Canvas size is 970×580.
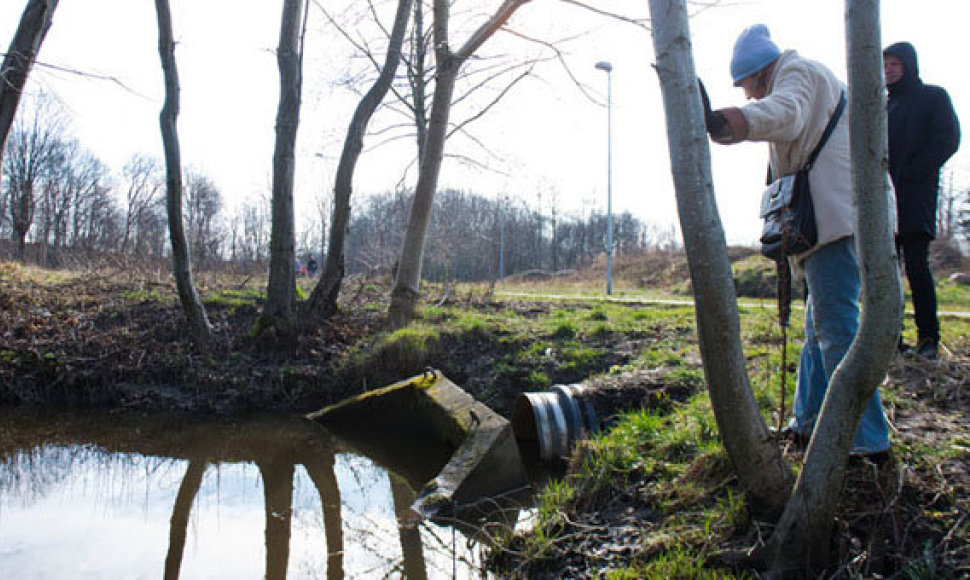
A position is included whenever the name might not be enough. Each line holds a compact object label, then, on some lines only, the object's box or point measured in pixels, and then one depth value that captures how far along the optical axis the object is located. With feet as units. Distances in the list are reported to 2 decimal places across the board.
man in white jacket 8.26
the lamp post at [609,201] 68.95
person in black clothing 14.48
